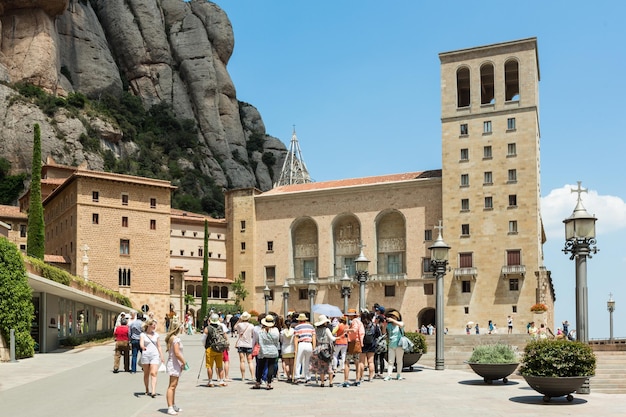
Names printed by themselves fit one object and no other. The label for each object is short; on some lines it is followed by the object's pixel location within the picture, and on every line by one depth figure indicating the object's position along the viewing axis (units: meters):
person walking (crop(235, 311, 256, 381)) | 18.27
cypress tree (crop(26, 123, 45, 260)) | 47.66
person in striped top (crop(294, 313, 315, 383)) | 17.28
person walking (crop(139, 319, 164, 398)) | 14.49
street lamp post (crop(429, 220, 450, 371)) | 20.88
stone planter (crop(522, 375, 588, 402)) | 13.11
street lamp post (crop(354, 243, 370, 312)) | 29.84
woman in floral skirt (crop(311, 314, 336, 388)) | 16.47
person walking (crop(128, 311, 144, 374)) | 20.34
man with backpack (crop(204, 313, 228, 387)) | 16.44
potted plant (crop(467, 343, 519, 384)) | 16.23
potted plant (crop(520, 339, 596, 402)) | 13.20
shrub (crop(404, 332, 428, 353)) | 20.55
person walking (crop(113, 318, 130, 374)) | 20.59
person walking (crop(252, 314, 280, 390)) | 16.27
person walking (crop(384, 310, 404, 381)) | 18.09
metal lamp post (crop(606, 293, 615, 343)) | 46.84
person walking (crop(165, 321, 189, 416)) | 12.20
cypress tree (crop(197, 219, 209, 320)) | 70.12
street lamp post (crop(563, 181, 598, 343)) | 14.69
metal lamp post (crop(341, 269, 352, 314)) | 35.93
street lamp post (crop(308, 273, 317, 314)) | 46.19
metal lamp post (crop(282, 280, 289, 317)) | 51.96
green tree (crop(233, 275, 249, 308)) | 75.48
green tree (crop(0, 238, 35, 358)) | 24.53
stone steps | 15.86
